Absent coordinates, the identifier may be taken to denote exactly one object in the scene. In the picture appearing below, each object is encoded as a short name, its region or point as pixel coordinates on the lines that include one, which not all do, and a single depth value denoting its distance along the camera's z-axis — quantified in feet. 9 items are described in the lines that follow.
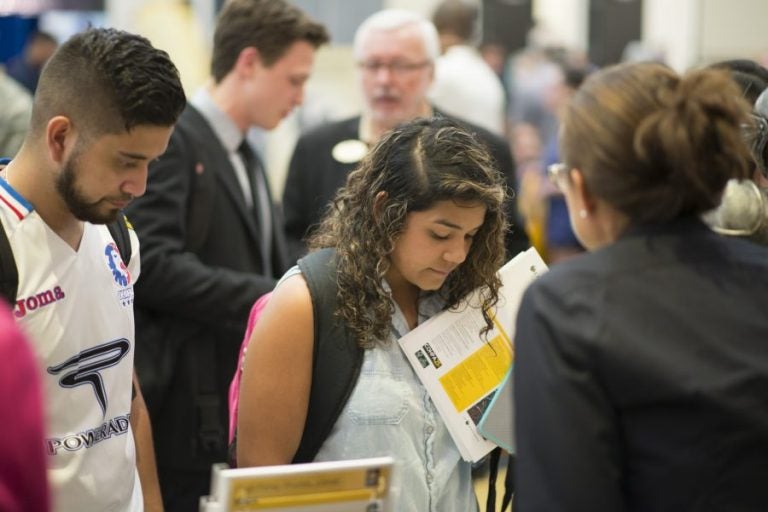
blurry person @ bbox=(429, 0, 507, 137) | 33.97
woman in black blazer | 9.99
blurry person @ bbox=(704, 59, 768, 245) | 13.72
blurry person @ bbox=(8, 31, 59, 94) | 46.41
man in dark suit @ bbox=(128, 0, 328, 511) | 19.72
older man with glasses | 24.08
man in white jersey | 12.95
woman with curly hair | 13.80
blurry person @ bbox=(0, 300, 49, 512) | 7.08
